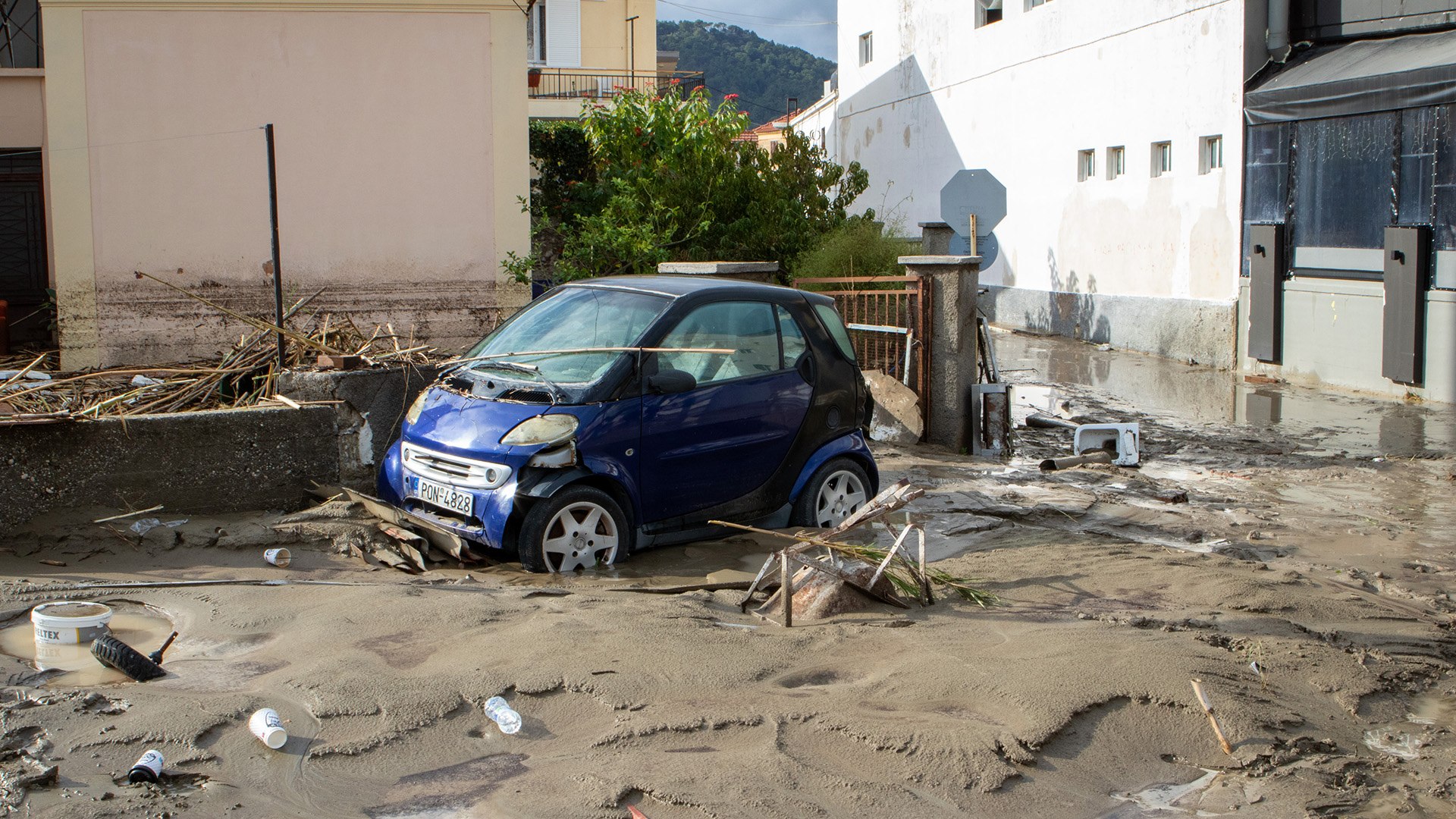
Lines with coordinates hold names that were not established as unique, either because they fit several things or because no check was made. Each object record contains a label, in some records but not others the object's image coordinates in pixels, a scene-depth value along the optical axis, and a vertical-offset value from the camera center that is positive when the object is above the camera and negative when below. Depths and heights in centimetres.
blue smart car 649 -66
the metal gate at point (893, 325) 1124 -18
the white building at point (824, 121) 3812 +638
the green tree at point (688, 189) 1362 +142
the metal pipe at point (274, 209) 802 +68
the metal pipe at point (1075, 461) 1026 -134
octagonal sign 1447 +130
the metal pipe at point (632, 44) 3316 +730
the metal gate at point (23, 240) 1435 +88
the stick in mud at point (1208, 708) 419 -146
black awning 1403 +274
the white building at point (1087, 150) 1839 +295
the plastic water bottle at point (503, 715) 405 -137
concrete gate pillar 1109 -35
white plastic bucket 473 -123
